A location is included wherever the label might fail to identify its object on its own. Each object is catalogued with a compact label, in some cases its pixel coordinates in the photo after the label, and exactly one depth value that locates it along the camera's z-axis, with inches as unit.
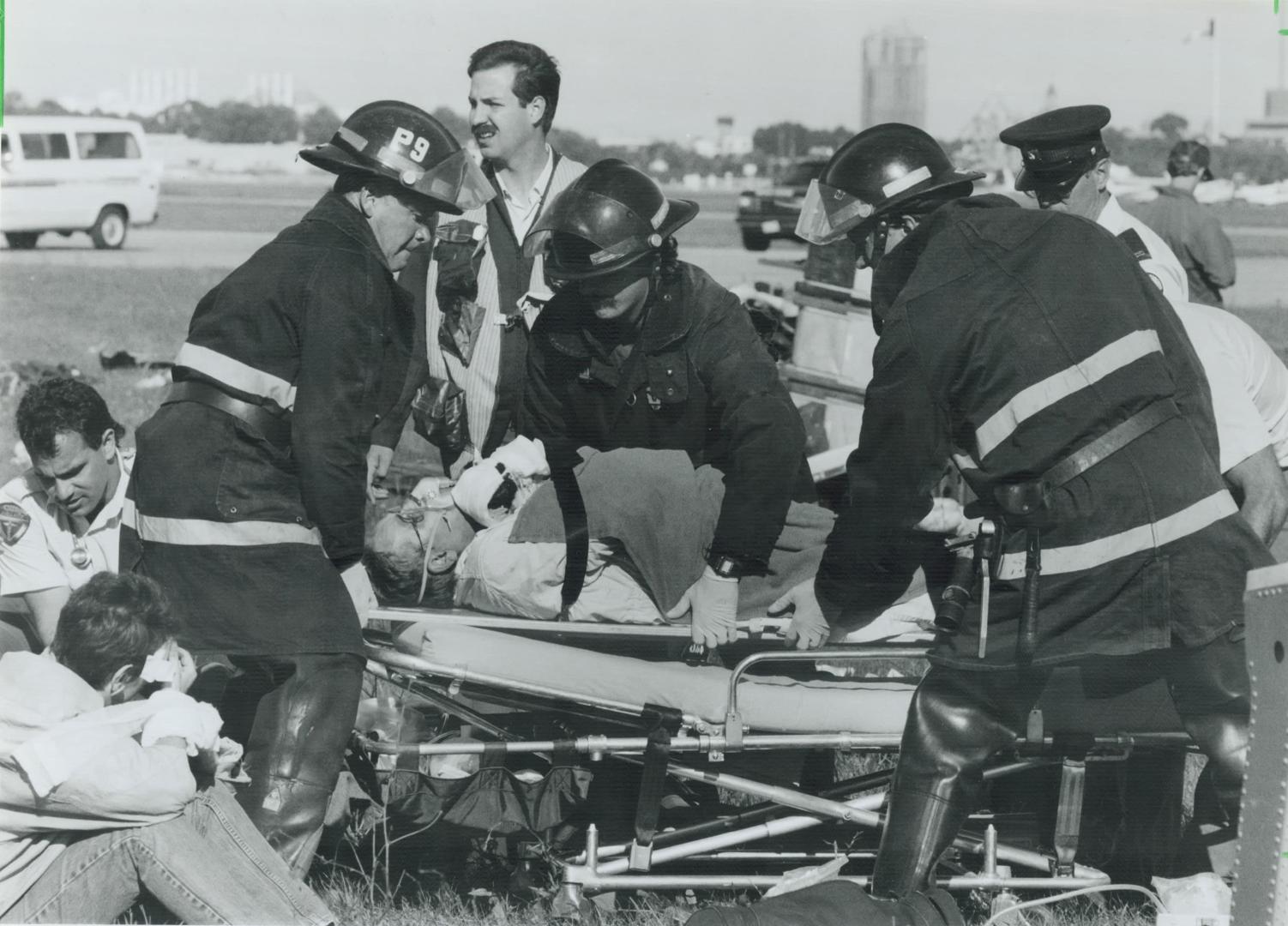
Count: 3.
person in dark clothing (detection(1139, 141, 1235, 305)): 283.3
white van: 431.5
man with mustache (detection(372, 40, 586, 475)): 186.1
